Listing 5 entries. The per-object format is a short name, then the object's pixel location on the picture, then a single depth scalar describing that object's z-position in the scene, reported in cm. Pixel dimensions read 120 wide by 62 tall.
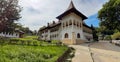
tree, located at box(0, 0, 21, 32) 1306
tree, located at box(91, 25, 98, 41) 2384
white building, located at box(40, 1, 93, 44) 1550
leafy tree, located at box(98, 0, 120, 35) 1627
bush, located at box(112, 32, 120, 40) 1663
